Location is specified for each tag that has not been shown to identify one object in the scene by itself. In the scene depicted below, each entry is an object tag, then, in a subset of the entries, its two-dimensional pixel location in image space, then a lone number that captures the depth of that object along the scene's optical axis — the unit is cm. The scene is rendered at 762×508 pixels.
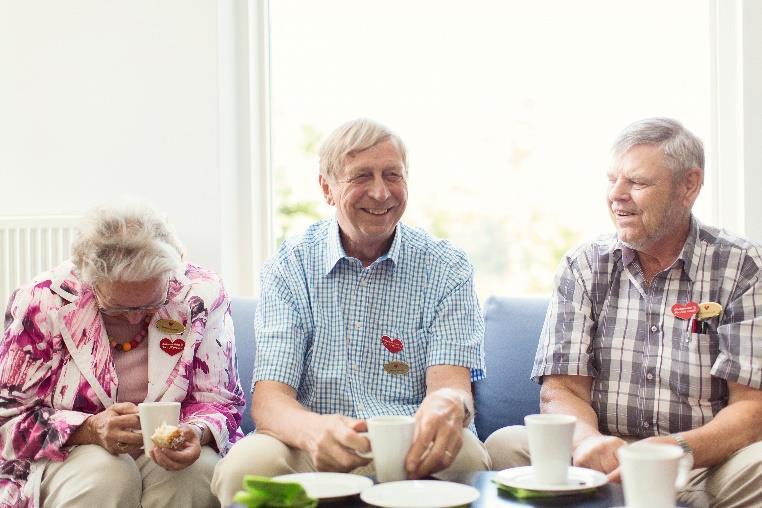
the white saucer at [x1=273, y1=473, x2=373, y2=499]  158
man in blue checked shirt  225
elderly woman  207
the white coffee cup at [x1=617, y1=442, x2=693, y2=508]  129
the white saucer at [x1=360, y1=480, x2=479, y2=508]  151
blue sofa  262
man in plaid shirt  215
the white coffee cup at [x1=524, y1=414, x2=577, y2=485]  152
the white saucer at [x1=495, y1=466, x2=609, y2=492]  155
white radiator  322
